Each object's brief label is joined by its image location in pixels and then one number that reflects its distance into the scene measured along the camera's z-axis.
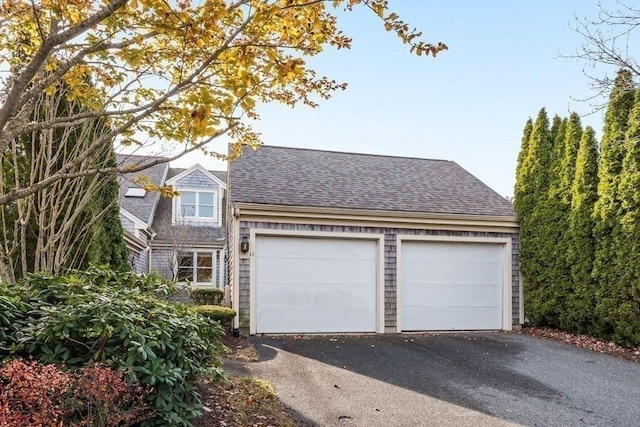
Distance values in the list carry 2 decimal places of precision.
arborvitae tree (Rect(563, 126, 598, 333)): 8.59
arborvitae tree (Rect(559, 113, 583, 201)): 9.14
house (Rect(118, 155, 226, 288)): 16.47
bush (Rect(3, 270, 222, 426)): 2.92
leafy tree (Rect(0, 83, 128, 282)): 5.70
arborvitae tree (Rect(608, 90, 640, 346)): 7.64
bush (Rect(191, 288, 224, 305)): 11.11
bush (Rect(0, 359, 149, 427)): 2.38
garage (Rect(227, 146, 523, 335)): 8.77
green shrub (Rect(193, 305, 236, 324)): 7.79
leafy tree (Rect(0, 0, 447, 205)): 2.91
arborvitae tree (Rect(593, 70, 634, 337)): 8.02
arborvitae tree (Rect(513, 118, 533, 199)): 10.31
